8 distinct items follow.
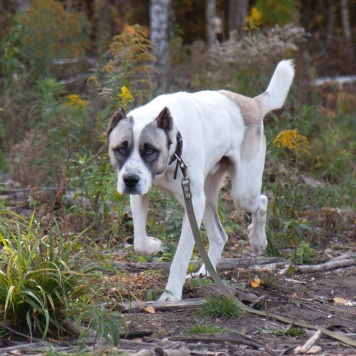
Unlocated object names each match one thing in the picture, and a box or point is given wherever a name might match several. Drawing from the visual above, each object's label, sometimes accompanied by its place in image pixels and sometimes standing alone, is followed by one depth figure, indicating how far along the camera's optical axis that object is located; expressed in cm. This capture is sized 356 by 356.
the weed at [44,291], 858
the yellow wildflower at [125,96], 1346
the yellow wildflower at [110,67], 1476
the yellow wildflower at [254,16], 2074
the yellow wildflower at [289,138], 1377
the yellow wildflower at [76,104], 1599
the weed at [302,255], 1316
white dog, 1048
